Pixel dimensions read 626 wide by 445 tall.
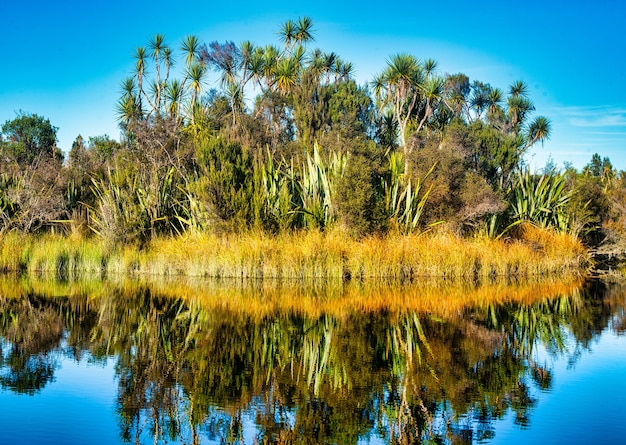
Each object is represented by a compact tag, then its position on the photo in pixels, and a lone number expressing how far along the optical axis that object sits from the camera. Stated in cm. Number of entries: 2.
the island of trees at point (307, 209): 2039
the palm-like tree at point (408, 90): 3384
